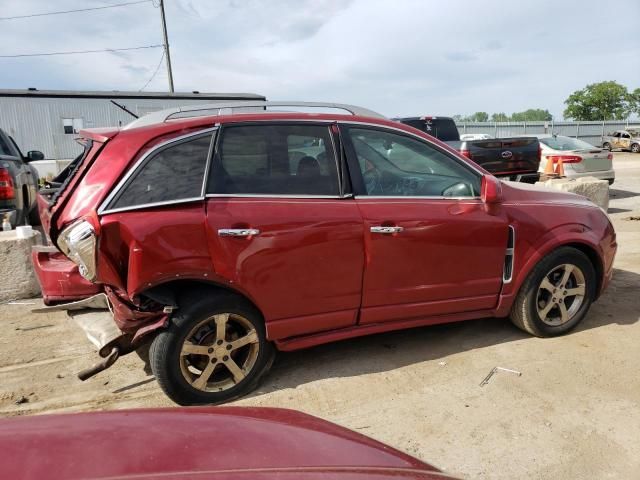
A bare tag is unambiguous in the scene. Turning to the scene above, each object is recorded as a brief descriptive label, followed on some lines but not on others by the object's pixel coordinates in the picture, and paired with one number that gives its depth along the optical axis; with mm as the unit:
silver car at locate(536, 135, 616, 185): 11711
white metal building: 21031
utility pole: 25120
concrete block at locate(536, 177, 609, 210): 8500
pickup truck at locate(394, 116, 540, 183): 10016
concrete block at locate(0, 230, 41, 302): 5004
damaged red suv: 2982
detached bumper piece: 3076
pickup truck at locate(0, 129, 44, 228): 5520
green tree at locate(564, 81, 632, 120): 53312
